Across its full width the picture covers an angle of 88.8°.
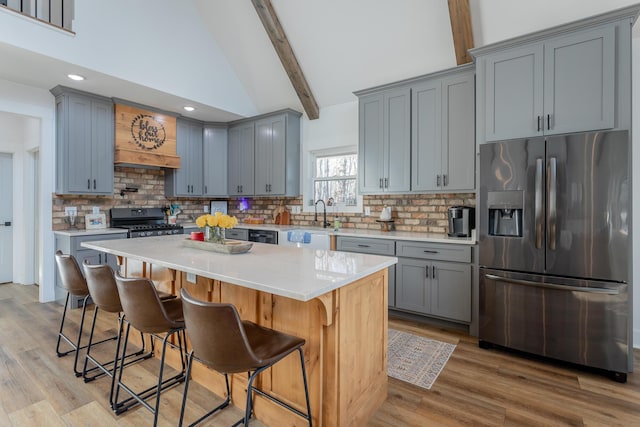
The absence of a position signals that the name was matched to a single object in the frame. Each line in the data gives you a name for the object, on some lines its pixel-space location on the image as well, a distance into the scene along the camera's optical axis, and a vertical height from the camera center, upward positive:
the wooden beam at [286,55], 3.98 +2.09
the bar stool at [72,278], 2.41 -0.50
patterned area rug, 2.41 -1.21
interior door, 4.88 -0.12
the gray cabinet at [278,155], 4.96 +0.87
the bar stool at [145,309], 1.71 -0.53
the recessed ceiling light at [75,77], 3.61 +1.49
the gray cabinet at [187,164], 5.21 +0.76
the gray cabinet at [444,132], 3.35 +0.85
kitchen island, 1.61 -0.58
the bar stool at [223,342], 1.31 -0.55
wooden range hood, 4.47 +1.05
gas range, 4.53 -0.18
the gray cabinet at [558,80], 2.37 +1.04
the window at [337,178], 4.69 +0.48
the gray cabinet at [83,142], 4.03 +0.87
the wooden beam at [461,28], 3.03 +1.76
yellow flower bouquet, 2.34 -0.10
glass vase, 2.45 -0.18
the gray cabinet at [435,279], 3.12 -0.69
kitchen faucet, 4.72 -0.05
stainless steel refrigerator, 2.33 -0.28
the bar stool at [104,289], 2.03 -0.50
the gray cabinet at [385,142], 3.74 +0.82
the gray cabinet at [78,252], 3.88 -0.51
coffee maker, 3.41 -0.10
